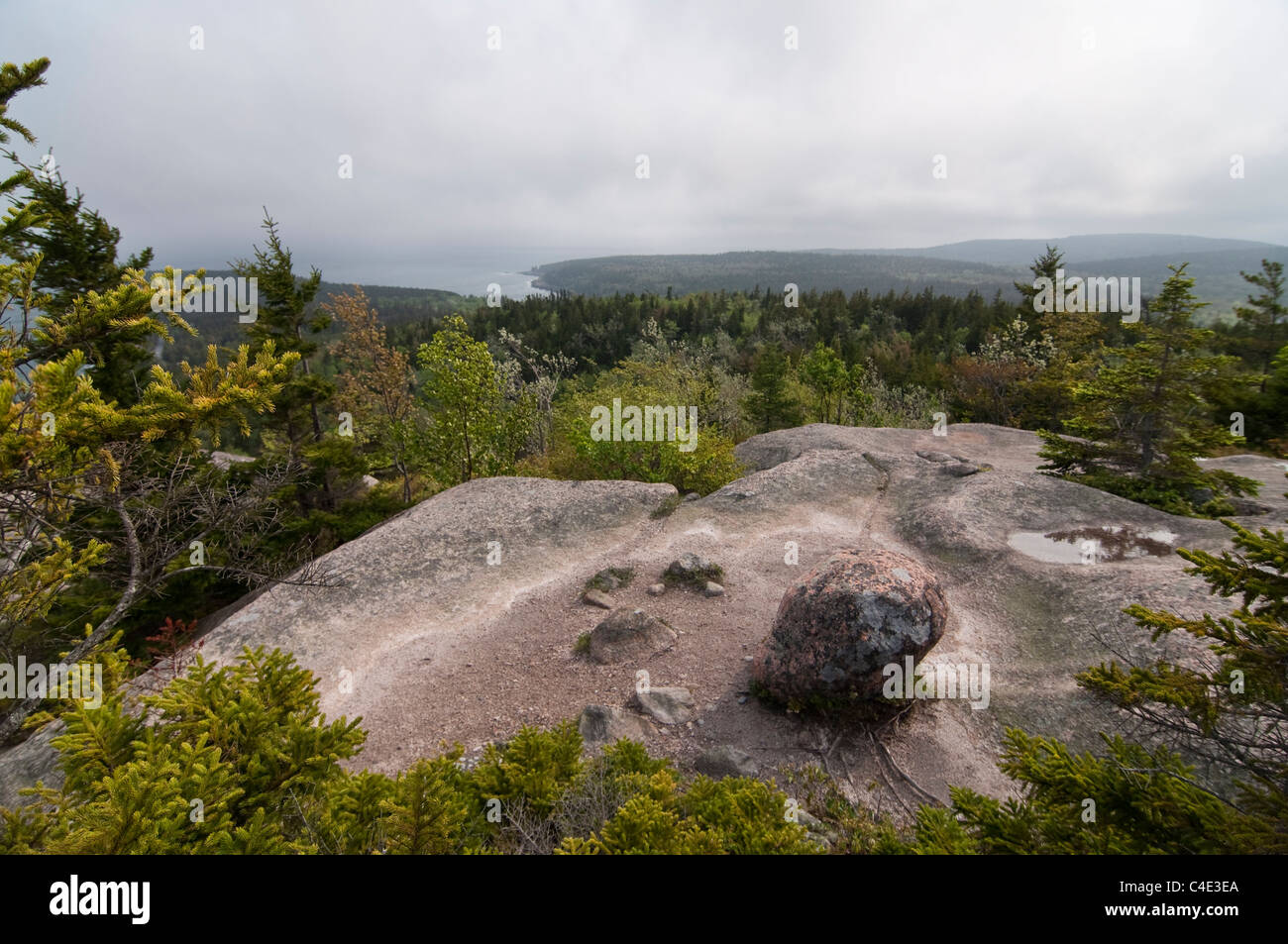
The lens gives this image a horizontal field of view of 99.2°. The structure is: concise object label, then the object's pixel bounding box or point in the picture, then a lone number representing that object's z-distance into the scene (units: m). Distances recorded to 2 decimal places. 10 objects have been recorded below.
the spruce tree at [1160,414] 14.98
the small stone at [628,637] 11.36
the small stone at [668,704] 9.65
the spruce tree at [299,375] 18.34
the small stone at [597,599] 13.22
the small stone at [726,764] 8.21
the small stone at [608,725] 8.92
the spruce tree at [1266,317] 38.38
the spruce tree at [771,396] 32.94
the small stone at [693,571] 13.90
